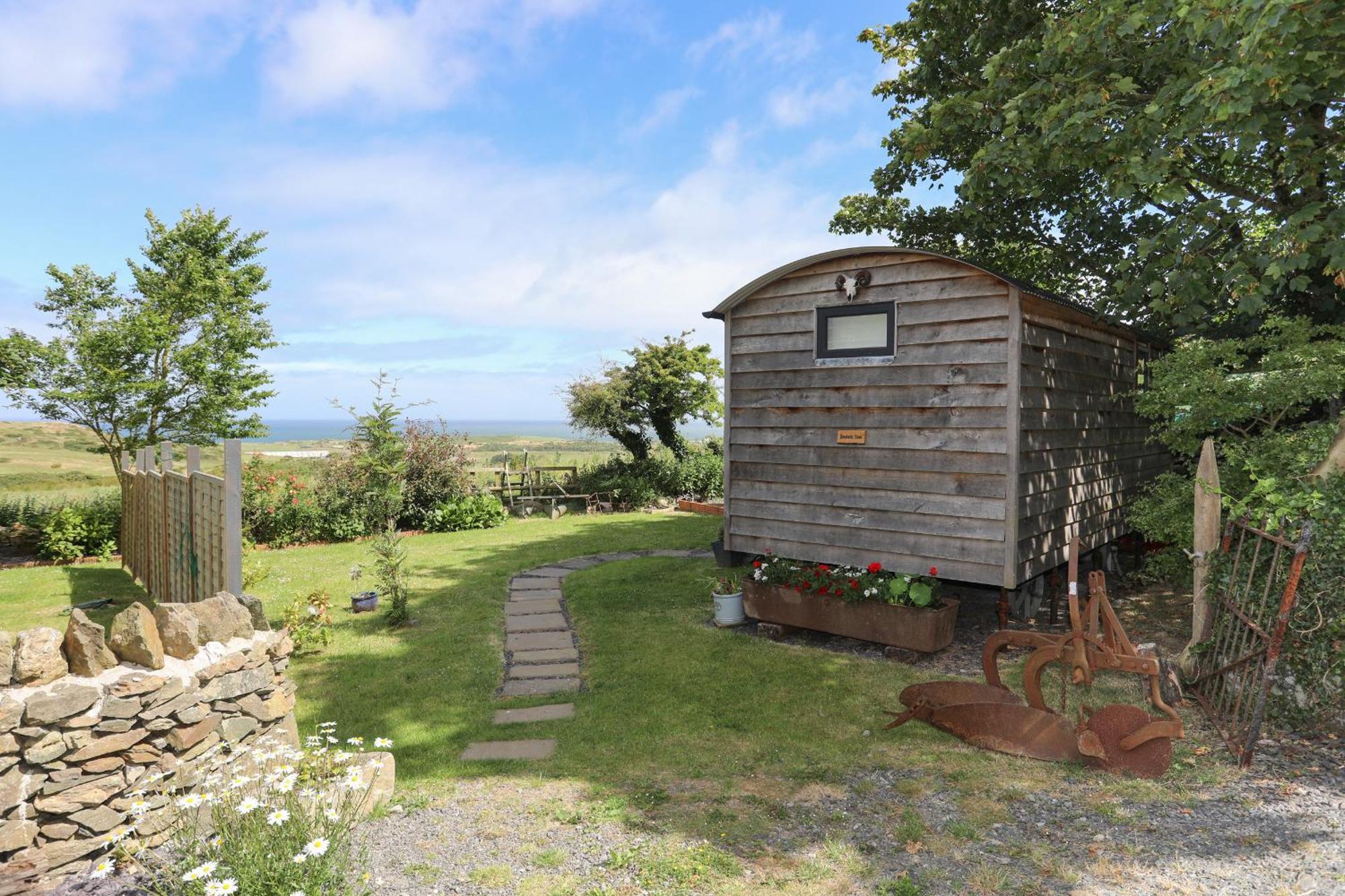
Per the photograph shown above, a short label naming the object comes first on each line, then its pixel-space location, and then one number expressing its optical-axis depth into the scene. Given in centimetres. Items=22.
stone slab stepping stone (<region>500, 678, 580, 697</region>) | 664
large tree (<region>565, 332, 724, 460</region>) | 1991
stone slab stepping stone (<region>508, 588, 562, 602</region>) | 1014
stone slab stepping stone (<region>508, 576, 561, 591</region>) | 1074
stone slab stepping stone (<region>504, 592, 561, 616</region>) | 943
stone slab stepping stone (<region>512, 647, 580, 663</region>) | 754
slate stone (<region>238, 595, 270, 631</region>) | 469
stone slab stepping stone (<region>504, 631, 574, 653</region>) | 799
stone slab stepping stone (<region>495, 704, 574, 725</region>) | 599
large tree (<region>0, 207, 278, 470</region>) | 1426
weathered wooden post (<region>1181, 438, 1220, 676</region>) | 611
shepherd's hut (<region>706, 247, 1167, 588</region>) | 717
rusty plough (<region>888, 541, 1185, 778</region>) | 463
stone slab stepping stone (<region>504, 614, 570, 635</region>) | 869
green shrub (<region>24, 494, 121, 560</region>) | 1331
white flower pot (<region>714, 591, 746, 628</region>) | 850
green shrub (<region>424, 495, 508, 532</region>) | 1689
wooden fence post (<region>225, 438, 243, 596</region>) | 503
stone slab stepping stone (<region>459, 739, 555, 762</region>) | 525
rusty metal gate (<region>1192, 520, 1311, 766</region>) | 479
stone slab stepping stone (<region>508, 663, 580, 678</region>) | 711
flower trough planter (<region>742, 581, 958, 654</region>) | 711
